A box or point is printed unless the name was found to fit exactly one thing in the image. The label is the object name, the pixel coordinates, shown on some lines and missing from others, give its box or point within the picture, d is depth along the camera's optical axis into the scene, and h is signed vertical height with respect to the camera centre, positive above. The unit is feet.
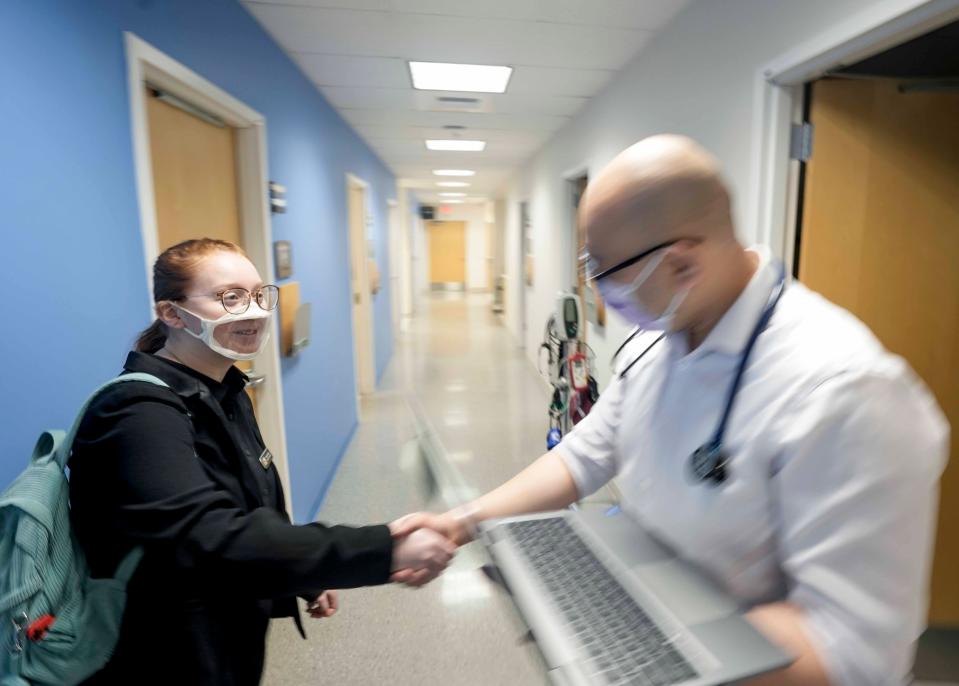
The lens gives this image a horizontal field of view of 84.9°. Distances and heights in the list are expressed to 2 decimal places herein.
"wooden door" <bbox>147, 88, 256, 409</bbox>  5.75 +1.01
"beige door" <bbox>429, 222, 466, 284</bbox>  51.08 +0.79
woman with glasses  2.80 -1.57
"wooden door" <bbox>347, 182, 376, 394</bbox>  16.49 -1.09
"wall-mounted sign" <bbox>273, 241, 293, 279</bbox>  8.27 -0.01
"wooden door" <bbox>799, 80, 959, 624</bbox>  5.81 +0.47
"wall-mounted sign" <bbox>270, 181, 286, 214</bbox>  8.18 +0.93
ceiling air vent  12.37 +3.66
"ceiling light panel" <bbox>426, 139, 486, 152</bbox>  17.83 +3.84
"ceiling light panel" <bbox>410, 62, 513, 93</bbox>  10.23 +3.65
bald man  2.04 -0.78
